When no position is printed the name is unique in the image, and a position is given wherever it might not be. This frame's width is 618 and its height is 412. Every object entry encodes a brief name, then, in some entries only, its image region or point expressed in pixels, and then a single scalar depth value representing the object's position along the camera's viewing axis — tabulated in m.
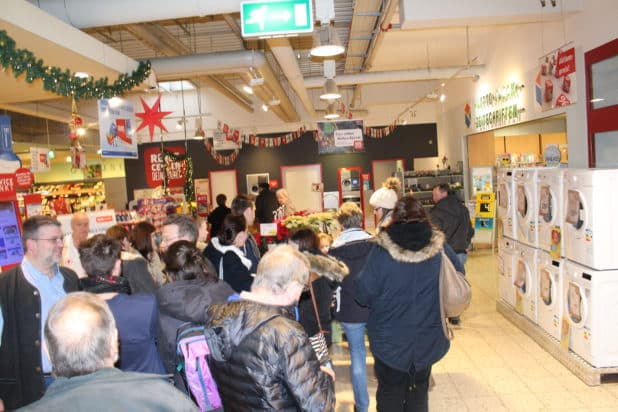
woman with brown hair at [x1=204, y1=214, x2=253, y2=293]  3.79
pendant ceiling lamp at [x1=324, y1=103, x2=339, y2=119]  12.25
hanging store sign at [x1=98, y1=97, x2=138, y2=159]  5.77
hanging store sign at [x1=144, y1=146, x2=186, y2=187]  8.58
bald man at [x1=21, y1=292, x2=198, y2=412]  1.38
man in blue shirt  2.79
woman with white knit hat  5.46
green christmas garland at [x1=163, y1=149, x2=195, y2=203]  9.09
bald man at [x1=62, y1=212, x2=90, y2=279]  5.06
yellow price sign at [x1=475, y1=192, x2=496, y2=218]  10.71
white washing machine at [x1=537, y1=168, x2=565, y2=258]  4.72
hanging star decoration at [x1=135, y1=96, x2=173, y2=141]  6.49
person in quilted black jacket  1.96
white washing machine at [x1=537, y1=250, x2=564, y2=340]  4.76
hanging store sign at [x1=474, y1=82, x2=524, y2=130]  9.30
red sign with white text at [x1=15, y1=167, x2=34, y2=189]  6.98
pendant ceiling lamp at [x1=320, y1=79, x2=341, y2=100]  8.74
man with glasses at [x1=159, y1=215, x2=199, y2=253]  3.55
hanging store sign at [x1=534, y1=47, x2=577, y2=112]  7.13
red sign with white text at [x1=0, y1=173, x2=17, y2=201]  4.31
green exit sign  4.35
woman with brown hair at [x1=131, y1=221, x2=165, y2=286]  4.33
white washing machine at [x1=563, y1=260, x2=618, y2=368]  4.16
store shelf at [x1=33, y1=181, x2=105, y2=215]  16.06
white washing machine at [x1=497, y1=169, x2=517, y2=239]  5.88
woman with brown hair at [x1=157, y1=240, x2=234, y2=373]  2.53
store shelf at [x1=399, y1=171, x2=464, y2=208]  13.39
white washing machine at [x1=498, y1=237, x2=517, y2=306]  5.95
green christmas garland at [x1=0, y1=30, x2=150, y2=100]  4.22
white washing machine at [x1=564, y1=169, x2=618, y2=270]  4.15
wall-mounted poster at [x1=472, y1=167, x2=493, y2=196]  11.17
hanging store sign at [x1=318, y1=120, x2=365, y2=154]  13.66
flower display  5.87
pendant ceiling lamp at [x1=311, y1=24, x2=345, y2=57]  5.50
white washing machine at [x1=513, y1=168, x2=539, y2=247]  5.27
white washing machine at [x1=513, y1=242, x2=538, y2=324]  5.34
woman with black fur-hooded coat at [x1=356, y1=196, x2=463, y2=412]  2.84
